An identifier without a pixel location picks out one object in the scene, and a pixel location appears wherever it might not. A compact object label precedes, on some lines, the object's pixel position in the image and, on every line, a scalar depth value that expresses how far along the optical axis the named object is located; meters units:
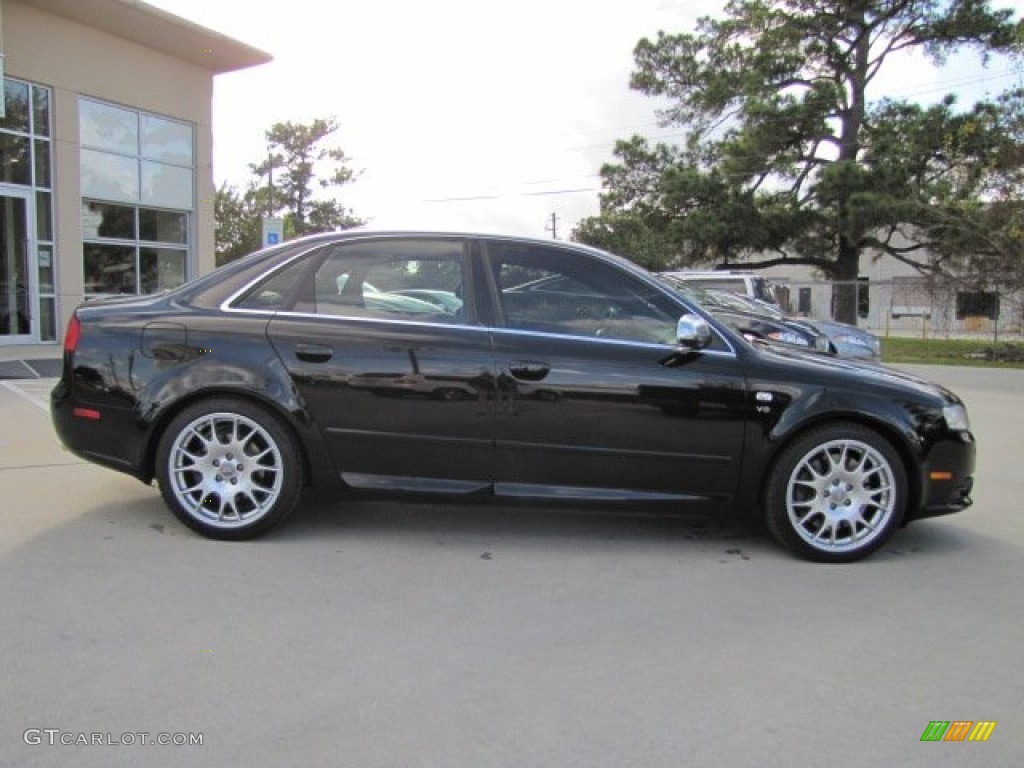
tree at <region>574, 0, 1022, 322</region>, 25.64
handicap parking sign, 14.41
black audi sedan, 4.48
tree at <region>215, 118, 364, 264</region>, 53.41
